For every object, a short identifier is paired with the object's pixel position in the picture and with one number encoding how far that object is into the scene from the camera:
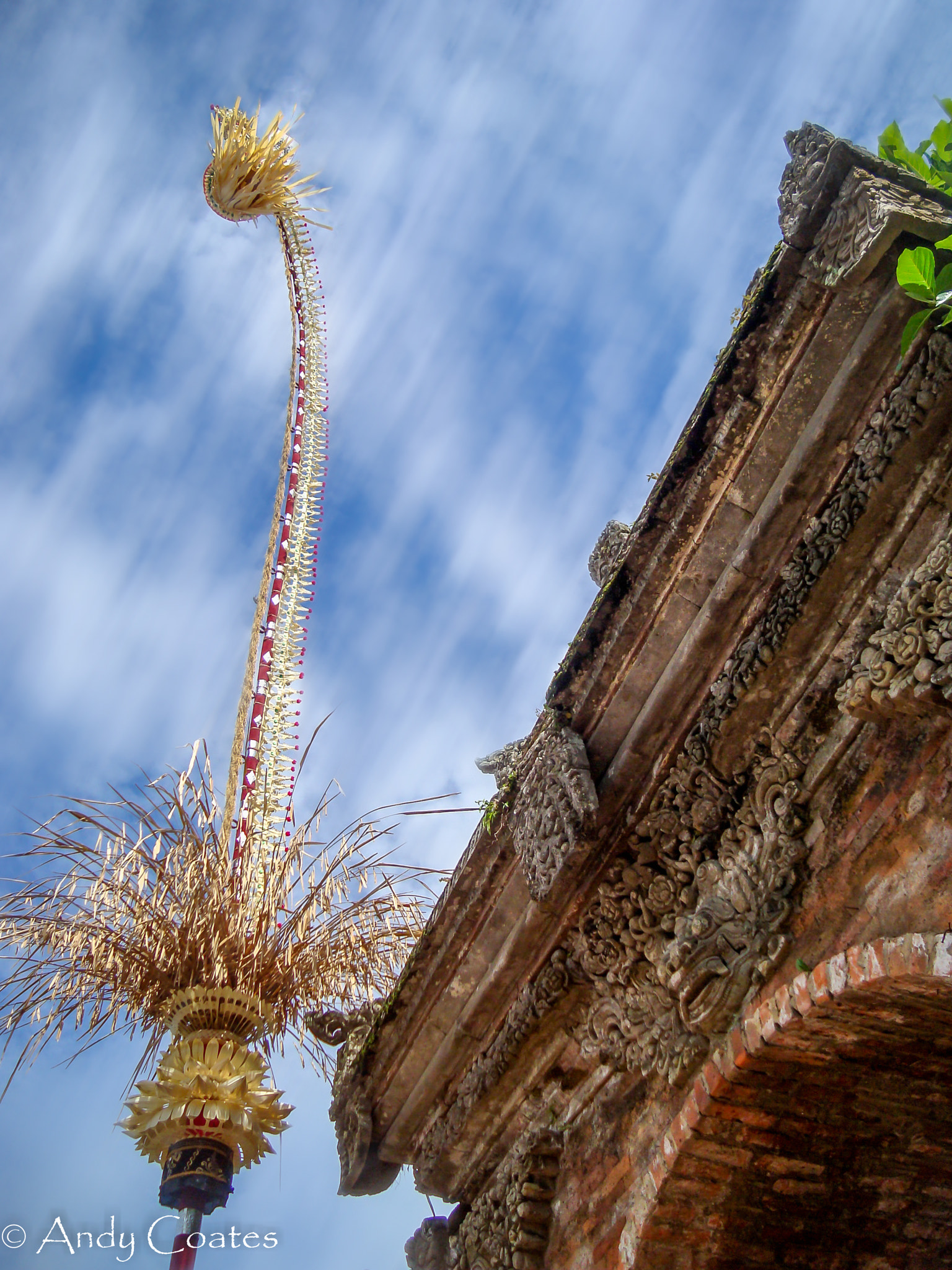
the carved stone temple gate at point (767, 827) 3.38
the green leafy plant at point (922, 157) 3.69
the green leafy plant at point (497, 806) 4.88
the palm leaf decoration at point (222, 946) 5.20
